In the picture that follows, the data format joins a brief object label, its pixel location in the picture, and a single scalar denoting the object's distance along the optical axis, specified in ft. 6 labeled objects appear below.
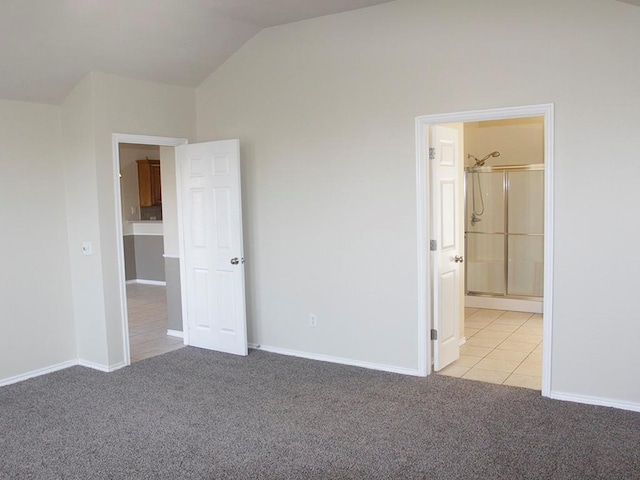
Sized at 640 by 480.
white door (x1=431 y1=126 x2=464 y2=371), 14.64
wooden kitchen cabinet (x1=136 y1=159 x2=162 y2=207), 31.68
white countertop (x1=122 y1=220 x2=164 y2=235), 30.66
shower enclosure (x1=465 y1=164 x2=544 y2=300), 22.75
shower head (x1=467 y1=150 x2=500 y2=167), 23.21
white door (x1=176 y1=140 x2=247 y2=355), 16.62
